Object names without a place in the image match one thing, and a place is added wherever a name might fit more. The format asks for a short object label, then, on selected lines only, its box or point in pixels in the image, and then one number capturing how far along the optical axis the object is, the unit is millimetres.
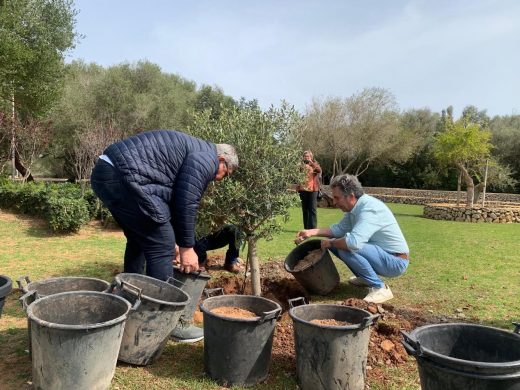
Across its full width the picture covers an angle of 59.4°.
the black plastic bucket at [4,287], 3208
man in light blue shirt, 4676
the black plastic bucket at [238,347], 3002
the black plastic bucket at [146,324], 3074
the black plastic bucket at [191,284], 4039
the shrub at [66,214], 9656
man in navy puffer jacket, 3414
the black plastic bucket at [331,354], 2857
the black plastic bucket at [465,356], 2105
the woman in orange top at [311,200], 9840
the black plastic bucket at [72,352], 2514
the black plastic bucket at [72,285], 3475
